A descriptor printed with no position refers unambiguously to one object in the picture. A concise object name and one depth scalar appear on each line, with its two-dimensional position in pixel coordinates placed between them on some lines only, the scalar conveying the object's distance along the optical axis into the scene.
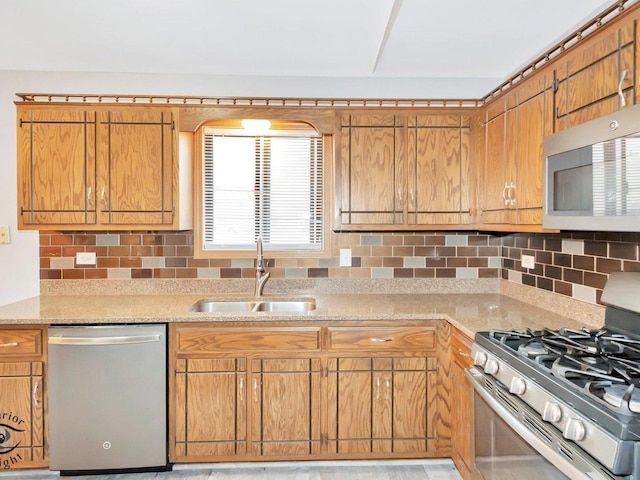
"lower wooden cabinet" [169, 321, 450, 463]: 2.27
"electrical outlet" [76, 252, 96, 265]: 2.86
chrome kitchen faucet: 2.79
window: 2.93
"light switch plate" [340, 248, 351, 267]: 2.95
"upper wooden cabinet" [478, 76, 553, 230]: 1.97
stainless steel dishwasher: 2.19
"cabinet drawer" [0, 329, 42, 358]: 2.19
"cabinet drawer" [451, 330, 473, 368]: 2.03
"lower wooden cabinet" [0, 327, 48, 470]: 2.20
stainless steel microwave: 1.31
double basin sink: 2.74
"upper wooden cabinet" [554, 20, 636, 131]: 1.43
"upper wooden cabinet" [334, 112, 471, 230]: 2.67
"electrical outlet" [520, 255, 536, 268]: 2.57
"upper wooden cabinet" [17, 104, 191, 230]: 2.54
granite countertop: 2.18
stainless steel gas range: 1.05
